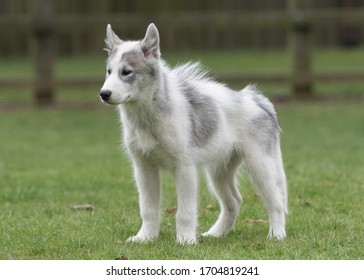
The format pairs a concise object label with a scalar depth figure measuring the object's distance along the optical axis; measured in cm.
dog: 1245
